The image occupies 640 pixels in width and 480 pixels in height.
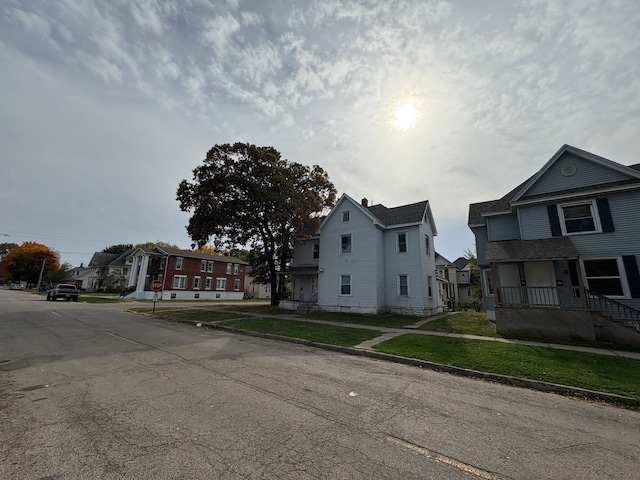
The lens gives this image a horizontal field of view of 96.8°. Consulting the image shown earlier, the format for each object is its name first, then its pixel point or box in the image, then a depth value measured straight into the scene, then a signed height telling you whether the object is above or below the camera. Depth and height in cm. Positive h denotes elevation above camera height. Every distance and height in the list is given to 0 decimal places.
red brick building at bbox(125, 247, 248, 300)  4300 +320
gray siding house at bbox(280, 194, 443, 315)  2189 +284
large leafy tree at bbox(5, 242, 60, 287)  6981 +780
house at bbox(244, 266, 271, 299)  6207 +126
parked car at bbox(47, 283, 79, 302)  3198 +2
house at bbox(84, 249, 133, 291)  5831 +420
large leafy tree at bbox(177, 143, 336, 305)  2492 +867
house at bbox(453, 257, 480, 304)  4609 +219
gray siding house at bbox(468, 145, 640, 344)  1216 +217
